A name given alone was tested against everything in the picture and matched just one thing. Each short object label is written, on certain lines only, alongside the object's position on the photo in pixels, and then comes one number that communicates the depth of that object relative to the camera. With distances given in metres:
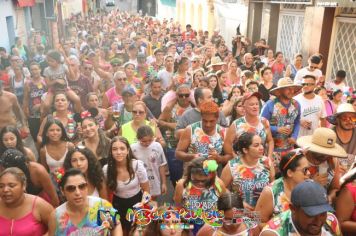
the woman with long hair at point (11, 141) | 4.47
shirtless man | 6.19
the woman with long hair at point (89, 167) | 4.04
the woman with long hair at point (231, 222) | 3.17
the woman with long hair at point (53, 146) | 4.61
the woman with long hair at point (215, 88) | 7.01
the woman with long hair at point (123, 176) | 4.24
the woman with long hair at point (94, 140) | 4.88
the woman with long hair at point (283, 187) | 3.36
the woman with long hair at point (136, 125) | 5.31
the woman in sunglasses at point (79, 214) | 3.33
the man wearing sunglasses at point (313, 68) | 8.56
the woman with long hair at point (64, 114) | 5.55
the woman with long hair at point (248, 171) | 3.95
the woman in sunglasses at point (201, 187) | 3.68
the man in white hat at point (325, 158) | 3.83
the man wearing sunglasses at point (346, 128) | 4.57
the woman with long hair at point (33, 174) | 4.04
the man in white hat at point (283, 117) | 5.31
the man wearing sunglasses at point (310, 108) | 5.80
